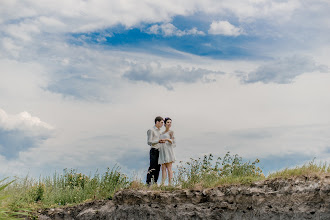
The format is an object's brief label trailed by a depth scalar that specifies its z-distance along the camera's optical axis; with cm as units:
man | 1228
